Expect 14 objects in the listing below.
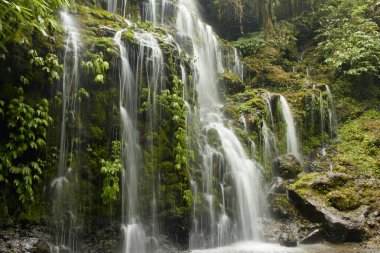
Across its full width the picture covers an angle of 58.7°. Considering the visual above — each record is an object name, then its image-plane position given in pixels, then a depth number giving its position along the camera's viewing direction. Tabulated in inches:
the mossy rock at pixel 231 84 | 622.8
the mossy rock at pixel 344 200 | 357.4
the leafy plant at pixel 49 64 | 260.1
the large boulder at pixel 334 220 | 326.3
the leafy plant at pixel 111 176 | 270.8
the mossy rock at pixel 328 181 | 383.2
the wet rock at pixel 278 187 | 414.9
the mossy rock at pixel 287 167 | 448.1
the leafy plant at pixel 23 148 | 235.1
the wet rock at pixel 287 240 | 322.3
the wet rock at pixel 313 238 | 333.4
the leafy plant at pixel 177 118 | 323.0
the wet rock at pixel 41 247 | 226.8
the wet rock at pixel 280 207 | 380.2
